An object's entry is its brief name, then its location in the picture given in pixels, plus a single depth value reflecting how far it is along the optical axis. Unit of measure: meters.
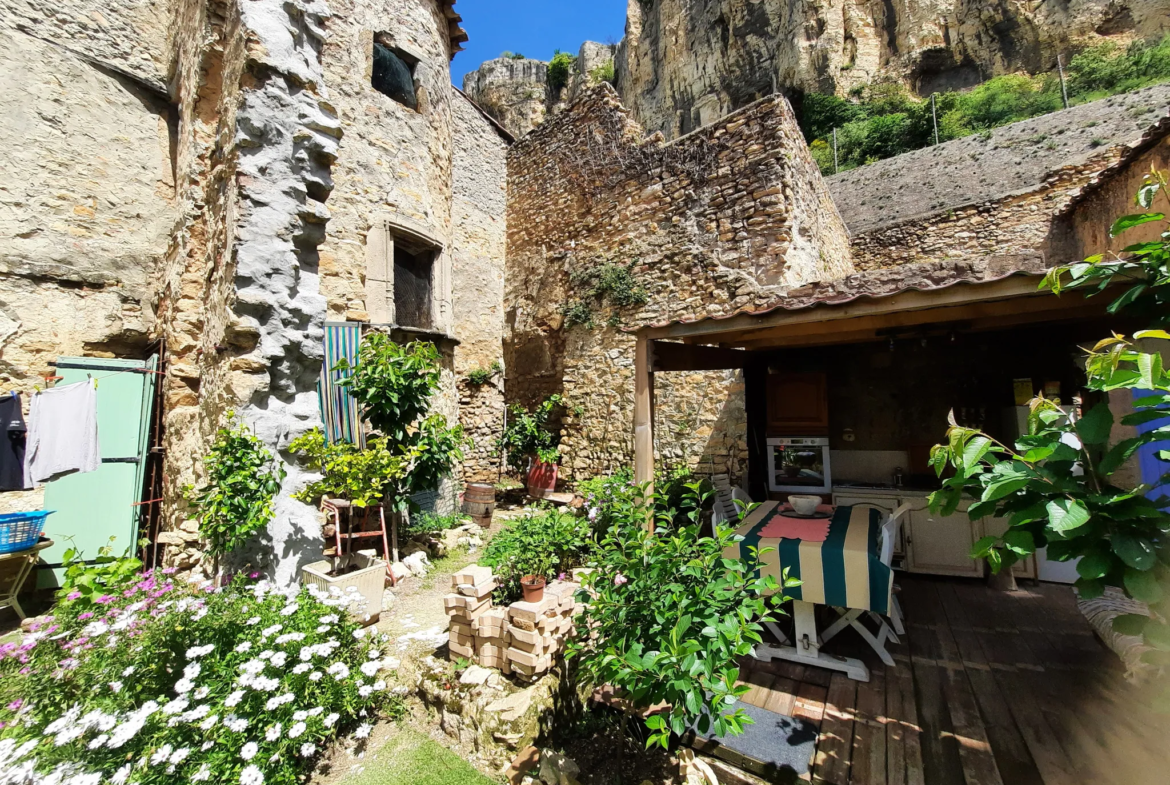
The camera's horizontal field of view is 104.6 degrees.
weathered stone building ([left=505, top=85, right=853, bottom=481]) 6.38
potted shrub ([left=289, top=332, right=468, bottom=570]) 4.79
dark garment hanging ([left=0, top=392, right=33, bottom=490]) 3.79
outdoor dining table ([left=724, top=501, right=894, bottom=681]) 2.96
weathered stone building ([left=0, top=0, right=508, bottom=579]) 3.39
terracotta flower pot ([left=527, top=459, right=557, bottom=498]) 8.12
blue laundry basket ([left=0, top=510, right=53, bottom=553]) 3.55
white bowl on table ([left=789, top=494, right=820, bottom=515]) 3.98
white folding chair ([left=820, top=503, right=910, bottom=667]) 3.10
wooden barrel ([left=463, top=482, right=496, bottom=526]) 6.62
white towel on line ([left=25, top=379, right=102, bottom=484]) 3.87
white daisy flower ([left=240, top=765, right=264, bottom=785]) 1.88
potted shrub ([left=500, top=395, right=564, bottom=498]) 8.30
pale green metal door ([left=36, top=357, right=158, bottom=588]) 4.13
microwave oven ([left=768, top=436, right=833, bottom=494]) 5.38
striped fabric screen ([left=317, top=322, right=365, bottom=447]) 5.62
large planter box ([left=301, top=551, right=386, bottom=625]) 3.31
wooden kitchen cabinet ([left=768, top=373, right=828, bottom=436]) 5.48
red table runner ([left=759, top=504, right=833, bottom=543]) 3.32
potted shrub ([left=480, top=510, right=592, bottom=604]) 3.32
